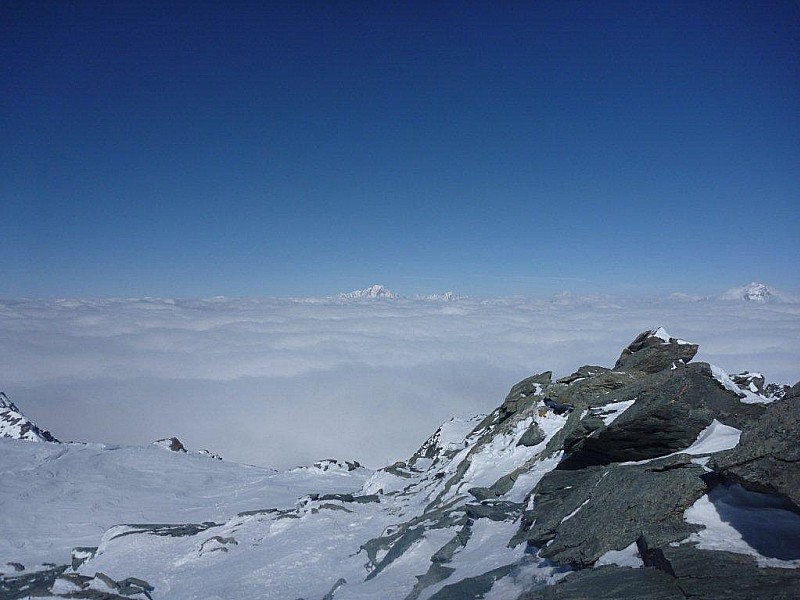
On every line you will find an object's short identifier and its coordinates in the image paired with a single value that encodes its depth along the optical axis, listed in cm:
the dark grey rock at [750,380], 2483
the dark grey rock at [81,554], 3369
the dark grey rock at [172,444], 8800
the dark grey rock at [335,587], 1776
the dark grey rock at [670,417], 1273
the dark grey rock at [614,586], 725
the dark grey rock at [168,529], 3337
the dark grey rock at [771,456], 727
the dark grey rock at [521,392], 3308
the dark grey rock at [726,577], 634
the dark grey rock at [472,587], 1173
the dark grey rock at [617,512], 923
